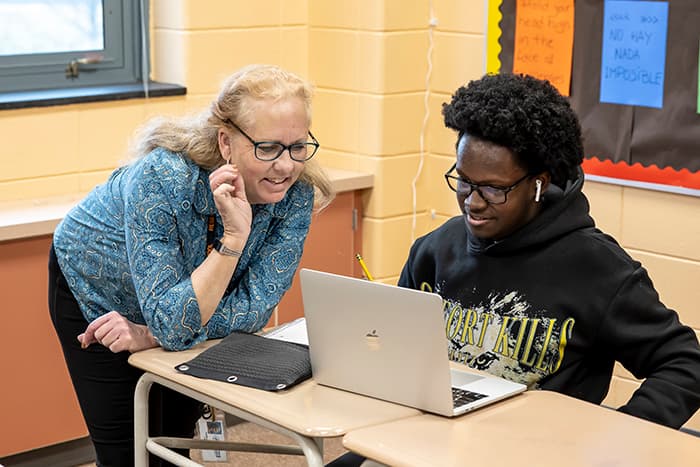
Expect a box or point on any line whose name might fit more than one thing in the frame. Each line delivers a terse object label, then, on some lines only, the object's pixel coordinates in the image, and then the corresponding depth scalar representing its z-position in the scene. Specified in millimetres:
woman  2066
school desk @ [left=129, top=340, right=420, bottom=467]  1754
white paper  2160
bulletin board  3020
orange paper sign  3289
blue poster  3062
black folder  1931
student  1953
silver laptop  1732
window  3344
